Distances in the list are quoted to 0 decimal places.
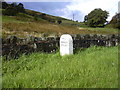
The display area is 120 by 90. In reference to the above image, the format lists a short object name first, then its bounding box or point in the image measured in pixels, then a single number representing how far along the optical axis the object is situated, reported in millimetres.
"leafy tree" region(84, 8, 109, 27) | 54288
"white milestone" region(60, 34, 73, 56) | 5946
